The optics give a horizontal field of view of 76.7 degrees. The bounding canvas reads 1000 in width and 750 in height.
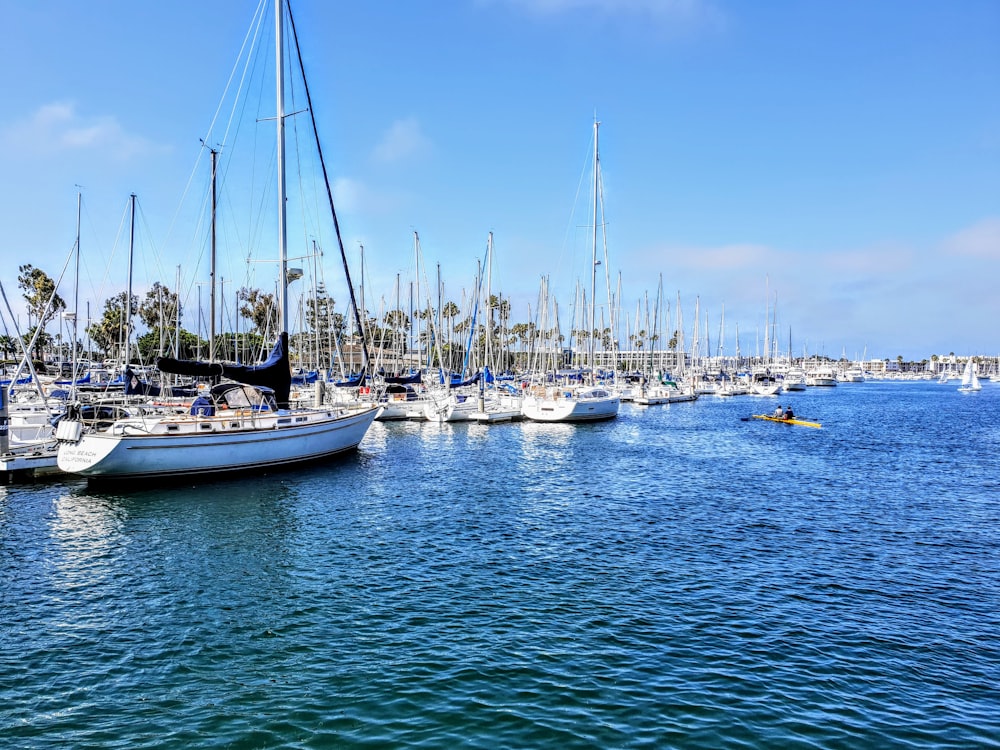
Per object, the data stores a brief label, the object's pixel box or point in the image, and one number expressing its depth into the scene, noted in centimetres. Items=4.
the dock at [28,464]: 2467
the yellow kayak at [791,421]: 5495
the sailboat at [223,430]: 2353
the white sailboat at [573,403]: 5309
